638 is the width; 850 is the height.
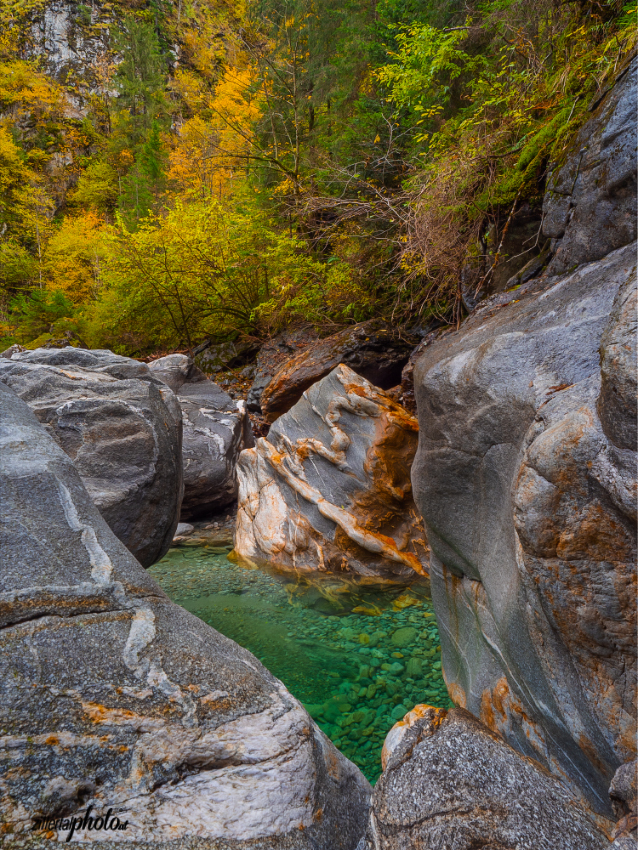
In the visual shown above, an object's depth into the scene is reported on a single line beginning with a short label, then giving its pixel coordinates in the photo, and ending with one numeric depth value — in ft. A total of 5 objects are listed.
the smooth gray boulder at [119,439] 14.14
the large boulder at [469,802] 4.71
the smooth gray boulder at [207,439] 25.81
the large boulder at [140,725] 4.70
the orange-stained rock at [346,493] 18.20
